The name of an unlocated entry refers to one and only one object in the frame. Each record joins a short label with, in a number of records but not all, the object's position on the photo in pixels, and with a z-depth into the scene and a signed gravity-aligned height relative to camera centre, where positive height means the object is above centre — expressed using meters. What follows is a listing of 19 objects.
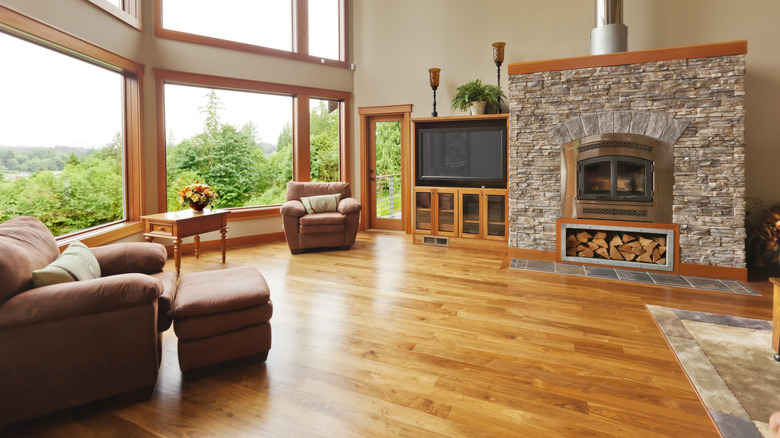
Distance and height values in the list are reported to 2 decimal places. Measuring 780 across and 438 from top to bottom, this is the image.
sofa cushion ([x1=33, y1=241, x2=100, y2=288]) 1.89 -0.31
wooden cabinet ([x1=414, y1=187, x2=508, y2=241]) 5.44 -0.14
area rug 1.85 -0.91
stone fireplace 3.99 +0.57
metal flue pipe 4.46 +1.84
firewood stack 4.35 -0.49
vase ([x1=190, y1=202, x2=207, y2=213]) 4.61 -0.04
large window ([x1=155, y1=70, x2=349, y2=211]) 5.41 +0.98
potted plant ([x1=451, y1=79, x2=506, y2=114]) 5.47 +1.40
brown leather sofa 1.72 -0.58
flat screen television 5.46 +0.65
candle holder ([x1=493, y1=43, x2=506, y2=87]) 5.43 +1.95
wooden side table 4.16 -0.22
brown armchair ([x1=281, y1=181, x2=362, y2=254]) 5.28 -0.29
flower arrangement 4.58 +0.08
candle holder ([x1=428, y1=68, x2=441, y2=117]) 5.92 +1.79
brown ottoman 2.15 -0.63
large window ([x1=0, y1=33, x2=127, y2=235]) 3.32 +0.61
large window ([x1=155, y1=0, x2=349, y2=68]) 5.29 +2.52
